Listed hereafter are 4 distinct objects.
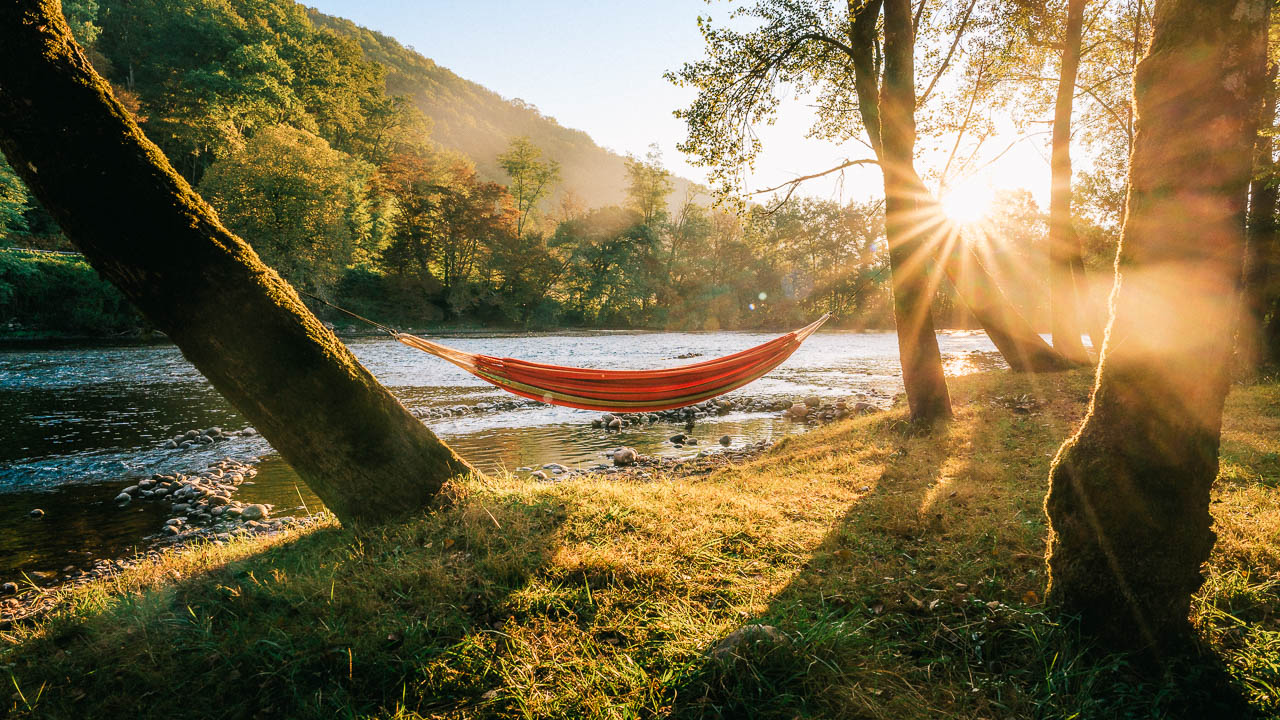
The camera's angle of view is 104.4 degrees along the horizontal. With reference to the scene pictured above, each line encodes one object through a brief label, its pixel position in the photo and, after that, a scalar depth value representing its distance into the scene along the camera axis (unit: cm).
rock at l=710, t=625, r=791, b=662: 149
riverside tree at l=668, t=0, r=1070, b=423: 436
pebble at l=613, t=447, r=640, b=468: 526
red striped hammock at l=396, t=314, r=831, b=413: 378
